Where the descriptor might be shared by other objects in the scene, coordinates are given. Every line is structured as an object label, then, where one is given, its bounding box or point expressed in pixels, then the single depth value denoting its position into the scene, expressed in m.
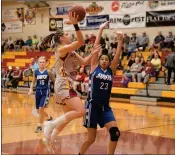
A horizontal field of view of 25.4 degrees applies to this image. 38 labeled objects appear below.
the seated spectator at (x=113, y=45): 17.41
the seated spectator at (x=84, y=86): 15.51
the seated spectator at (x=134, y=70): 15.33
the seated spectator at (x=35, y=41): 22.07
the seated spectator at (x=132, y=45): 17.09
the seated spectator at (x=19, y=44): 22.85
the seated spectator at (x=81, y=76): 15.77
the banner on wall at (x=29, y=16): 23.89
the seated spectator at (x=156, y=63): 15.14
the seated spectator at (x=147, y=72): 14.79
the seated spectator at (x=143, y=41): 17.45
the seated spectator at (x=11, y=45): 23.13
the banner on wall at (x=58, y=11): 21.17
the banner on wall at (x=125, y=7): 18.11
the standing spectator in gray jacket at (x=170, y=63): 14.32
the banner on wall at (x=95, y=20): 19.76
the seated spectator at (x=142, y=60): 15.45
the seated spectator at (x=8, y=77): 19.66
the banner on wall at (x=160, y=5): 17.02
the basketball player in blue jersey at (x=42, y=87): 7.93
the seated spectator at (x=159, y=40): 16.78
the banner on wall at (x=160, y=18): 17.17
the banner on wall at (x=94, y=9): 19.86
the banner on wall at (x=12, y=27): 24.53
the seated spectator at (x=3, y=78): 19.84
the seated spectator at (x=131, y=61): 15.94
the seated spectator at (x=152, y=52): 15.47
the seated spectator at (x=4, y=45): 23.18
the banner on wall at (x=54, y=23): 21.88
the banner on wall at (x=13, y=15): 24.36
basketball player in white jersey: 5.00
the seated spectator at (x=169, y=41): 16.25
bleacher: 14.20
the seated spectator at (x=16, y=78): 19.36
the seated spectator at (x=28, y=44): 22.16
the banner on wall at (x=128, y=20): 18.28
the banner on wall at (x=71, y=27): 20.56
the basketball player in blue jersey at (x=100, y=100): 5.21
